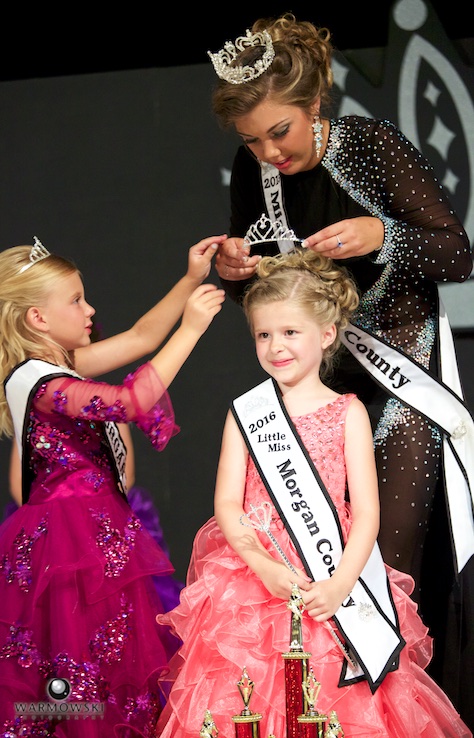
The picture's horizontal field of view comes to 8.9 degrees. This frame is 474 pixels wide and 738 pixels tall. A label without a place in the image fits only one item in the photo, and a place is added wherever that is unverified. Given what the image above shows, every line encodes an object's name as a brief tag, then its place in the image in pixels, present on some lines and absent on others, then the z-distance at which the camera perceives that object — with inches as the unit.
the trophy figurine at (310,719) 195.6
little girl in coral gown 207.6
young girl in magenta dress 213.0
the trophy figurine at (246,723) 196.2
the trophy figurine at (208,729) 195.4
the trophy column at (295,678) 196.9
